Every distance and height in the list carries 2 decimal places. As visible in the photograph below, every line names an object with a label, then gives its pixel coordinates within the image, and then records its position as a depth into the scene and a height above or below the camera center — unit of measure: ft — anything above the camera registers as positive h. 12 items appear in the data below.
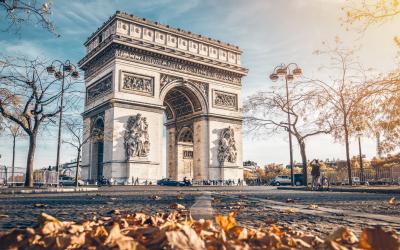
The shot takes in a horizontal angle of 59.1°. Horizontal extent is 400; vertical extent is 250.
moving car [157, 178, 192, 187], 98.58 -3.03
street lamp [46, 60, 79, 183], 62.64 +18.52
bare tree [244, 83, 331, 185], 73.87 +11.45
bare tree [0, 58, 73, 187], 57.52 +11.94
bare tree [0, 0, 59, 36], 27.84 +12.96
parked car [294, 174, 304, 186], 152.51 -3.25
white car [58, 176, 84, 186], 116.34 -3.05
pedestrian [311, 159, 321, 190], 61.26 -0.02
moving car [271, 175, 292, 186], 159.74 -4.44
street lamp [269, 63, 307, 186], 74.79 +21.04
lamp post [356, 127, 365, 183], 39.21 +4.67
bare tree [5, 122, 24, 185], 74.96 +11.44
